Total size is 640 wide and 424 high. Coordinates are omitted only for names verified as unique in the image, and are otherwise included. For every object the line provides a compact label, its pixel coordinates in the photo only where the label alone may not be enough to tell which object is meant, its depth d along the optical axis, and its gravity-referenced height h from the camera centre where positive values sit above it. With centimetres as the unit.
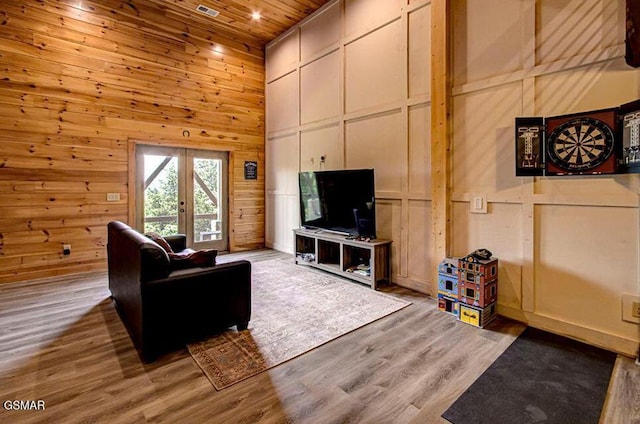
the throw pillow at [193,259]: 264 -47
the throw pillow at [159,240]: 307 -36
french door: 548 +20
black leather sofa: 236 -76
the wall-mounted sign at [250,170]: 660 +72
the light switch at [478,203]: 330 -2
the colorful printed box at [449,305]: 319 -107
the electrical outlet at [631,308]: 244 -85
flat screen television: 427 +2
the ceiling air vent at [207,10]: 525 +329
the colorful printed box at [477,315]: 297 -109
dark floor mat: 184 -124
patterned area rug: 238 -115
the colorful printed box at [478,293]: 298 -89
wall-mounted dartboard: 253 +47
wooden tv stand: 412 -79
